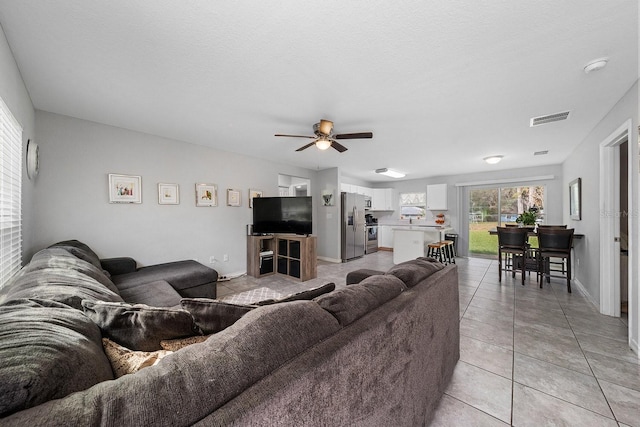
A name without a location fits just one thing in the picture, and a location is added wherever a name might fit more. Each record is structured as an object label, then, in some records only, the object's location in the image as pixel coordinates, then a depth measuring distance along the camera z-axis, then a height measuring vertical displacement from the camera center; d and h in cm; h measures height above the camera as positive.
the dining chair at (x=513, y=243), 403 -55
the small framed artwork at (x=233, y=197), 439 +31
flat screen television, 434 -4
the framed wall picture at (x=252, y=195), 471 +37
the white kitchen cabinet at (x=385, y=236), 760 -78
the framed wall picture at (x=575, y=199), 367 +20
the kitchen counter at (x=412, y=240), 518 -64
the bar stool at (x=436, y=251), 484 -86
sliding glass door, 570 +8
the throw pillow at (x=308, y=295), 108 -40
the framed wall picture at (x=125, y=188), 315 +35
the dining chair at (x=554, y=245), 355 -52
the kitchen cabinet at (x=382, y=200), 777 +41
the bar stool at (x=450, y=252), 536 -93
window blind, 167 +16
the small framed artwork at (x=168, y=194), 356 +30
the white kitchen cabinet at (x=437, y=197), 664 +43
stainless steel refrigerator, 591 -32
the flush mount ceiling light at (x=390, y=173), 586 +104
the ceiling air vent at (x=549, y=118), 271 +111
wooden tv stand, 421 -81
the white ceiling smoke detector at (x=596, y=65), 178 +113
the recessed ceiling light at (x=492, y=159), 449 +101
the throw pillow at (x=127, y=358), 72 -46
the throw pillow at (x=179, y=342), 83 -47
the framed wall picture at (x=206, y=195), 398 +33
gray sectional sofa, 46 -39
